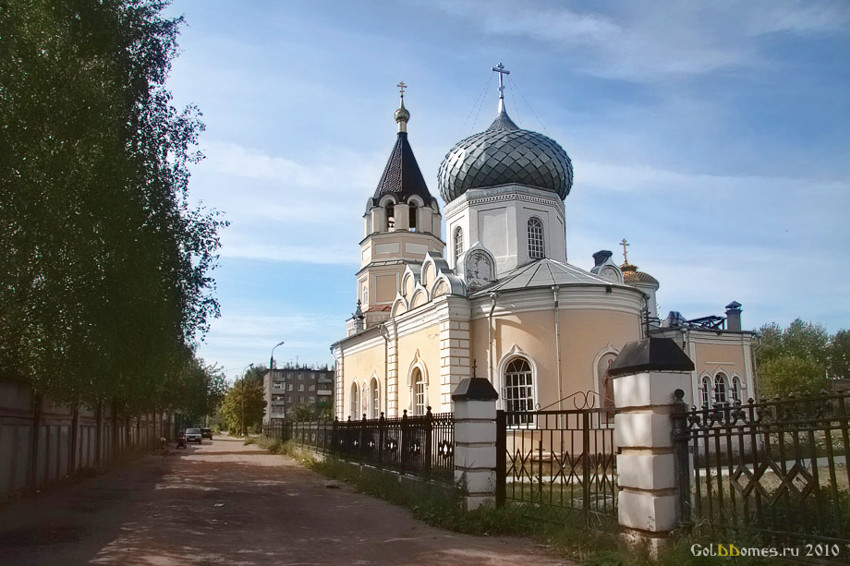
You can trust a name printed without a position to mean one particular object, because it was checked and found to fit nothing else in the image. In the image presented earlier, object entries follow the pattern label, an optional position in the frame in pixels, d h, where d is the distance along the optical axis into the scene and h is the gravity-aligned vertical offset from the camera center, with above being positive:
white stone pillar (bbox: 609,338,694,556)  6.44 -0.47
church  18.17 +2.57
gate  7.57 -1.10
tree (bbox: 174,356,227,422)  34.20 +0.31
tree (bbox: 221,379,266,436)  60.78 -0.52
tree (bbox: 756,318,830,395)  41.53 +2.30
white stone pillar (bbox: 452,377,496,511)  9.45 -0.65
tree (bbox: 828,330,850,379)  54.31 +2.41
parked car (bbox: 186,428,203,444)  48.56 -2.68
